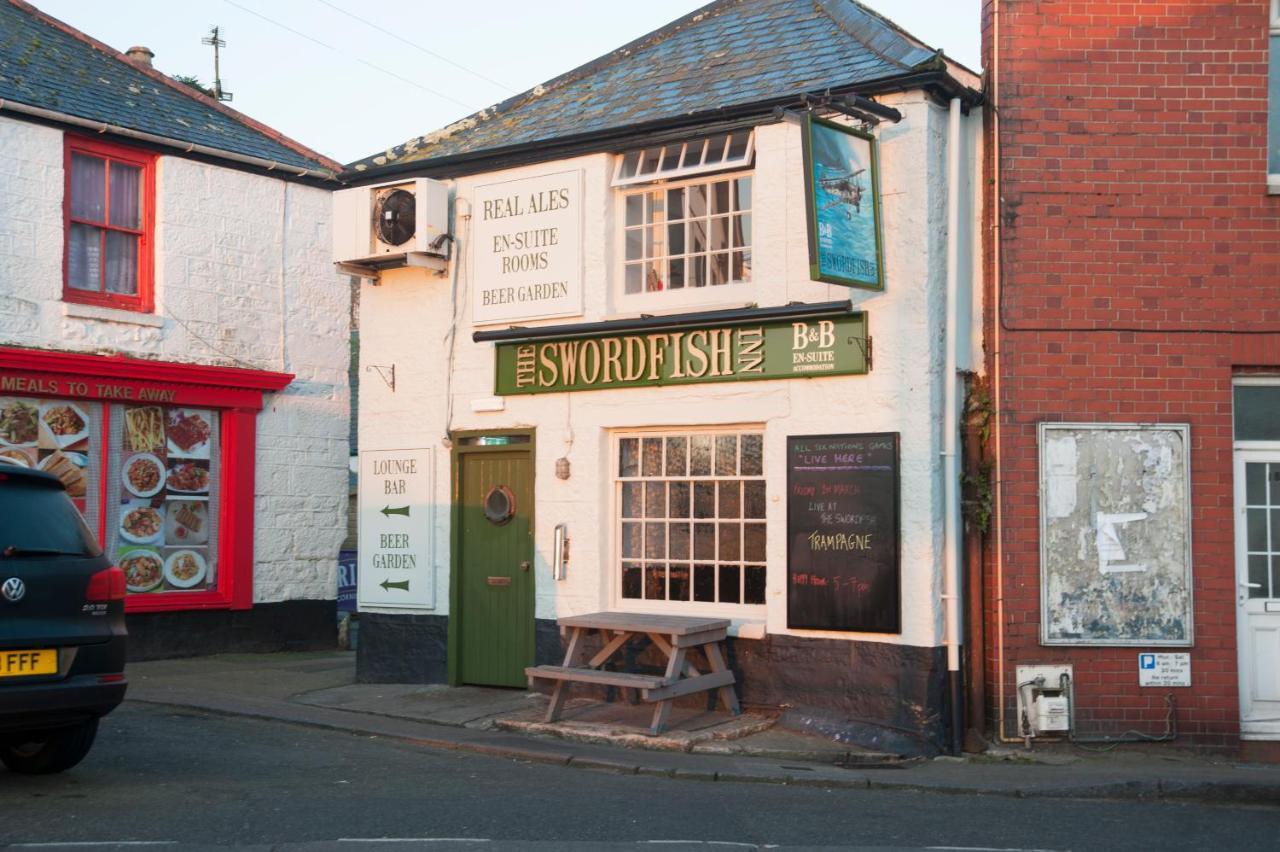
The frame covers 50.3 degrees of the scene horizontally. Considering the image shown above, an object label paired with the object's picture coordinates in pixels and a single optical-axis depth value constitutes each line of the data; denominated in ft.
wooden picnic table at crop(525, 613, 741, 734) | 31.71
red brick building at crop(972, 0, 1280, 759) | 31.24
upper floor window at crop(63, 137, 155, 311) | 47.62
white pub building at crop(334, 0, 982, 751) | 32.09
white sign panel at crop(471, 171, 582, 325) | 38.04
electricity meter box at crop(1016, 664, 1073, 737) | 30.73
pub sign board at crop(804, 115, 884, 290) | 30.25
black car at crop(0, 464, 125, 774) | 23.24
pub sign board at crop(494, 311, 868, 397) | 33.30
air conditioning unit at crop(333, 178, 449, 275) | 39.52
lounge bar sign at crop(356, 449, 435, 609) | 40.45
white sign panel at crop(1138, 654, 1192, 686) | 31.04
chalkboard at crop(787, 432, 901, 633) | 32.14
